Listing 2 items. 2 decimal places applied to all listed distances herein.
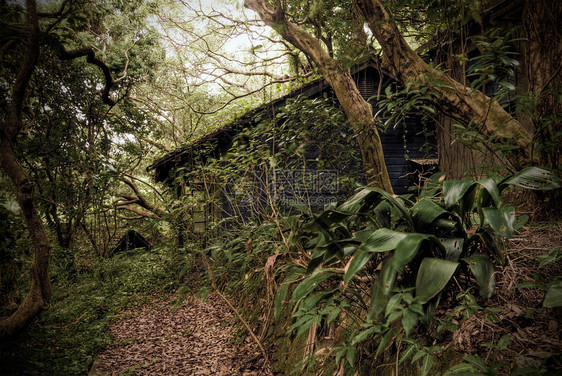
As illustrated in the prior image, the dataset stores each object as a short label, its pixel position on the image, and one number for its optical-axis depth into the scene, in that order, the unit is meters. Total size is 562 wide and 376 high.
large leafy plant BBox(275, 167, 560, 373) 1.25
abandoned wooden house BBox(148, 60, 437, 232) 4.53
